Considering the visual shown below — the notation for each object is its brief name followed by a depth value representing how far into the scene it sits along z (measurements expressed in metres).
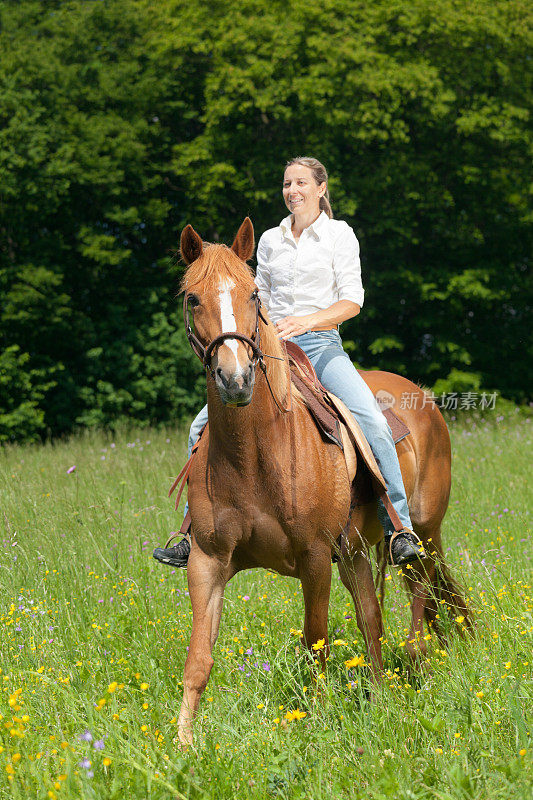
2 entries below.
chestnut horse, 6.42
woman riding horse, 8.75
